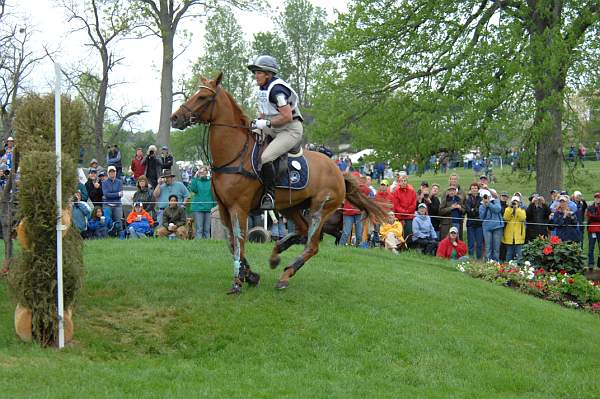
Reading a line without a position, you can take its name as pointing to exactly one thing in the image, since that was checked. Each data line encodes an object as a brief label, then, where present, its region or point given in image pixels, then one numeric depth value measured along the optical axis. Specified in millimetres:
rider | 10967
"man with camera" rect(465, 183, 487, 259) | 20672
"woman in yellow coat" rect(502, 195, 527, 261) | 20438
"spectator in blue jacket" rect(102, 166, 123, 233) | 18828
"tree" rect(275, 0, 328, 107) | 64938
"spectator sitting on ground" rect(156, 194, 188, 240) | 18656
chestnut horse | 10812
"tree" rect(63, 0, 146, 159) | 32281
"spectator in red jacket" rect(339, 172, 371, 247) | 19619
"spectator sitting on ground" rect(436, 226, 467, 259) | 19594
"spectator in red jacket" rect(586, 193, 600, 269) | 21028
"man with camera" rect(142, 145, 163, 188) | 21312
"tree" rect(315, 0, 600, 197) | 24547
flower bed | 16172
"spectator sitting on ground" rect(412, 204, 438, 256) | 19953
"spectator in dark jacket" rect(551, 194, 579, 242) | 20750
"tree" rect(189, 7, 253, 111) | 64875
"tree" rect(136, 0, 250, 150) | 30734
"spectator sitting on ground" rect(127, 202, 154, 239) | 18806
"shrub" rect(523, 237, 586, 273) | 18109
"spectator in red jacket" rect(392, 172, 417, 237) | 20188
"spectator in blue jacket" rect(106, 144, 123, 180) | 21711
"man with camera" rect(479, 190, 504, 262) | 20188
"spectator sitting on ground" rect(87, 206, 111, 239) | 18312
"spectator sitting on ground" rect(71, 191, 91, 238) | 15617
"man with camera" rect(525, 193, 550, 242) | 20812
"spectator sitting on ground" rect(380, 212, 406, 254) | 19375
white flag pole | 8234
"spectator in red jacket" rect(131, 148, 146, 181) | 21875
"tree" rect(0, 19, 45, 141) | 23875
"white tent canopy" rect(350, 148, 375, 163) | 64062
